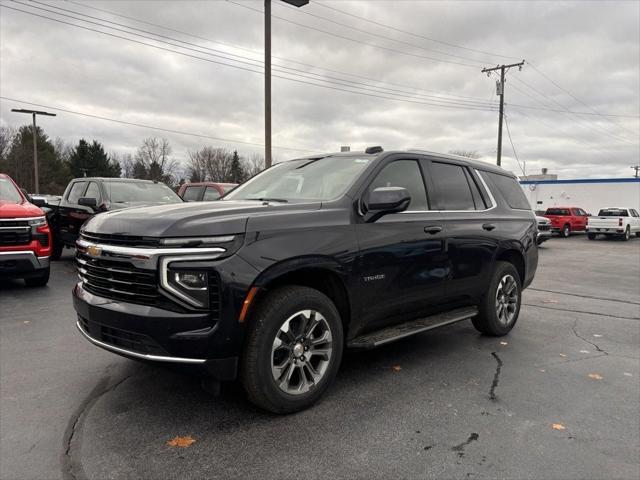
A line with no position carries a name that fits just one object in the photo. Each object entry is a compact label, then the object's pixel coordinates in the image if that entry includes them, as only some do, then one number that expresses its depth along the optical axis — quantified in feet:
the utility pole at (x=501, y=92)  105.70
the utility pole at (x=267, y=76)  48.16
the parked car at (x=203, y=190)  42.26
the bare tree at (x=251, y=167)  286.34
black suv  9.05
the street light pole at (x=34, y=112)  113.70
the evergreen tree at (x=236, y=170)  273.54
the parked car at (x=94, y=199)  29.37
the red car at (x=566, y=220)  89.40
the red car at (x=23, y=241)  21.68
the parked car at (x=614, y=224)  82.07
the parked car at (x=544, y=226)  55.38
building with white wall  118.21
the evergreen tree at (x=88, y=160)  243.19
